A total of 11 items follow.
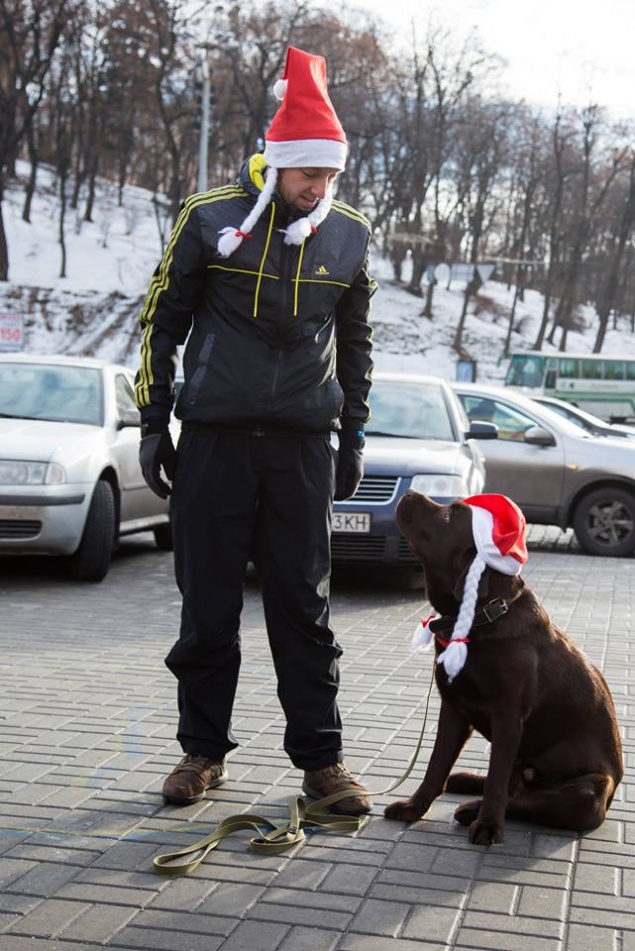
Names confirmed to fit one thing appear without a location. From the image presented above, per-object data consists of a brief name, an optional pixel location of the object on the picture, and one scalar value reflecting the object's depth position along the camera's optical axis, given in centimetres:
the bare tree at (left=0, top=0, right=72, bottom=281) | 4588
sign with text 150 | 2725
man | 415
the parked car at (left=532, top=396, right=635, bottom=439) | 1884
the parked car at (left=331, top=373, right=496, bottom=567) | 975
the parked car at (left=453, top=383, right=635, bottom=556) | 1395
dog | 383
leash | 359
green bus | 4575
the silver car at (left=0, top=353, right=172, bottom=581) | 940
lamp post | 2945
